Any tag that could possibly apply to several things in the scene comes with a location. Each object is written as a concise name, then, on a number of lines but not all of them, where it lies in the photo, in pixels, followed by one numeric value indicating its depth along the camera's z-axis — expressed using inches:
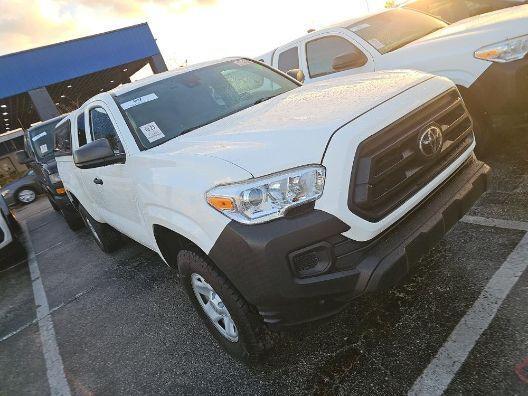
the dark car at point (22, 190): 623.2
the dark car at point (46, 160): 269.7
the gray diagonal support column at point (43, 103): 822.5
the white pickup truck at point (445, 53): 147.7
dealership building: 794.8
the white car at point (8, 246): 246.5
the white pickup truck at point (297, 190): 75.0
